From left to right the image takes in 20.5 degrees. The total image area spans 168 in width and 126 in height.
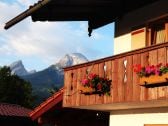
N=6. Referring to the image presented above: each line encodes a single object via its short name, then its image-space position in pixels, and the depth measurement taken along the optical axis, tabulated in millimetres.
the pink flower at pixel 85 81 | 13655
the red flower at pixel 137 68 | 11591
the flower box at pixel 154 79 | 10711
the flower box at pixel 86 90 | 13617
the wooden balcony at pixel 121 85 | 11281
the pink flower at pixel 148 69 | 11149
